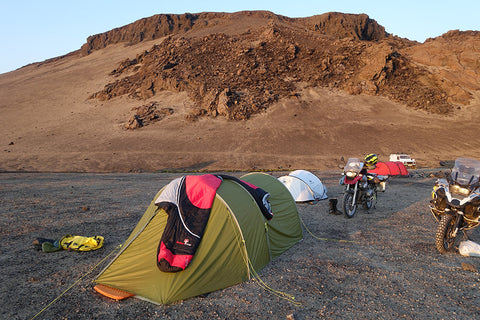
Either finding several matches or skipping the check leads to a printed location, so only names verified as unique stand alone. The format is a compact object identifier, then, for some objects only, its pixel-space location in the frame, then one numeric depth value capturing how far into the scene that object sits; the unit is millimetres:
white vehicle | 29972
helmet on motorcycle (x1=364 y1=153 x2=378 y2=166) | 11206
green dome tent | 5469
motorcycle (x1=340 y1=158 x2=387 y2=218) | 10562
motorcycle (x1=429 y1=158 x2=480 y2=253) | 7262
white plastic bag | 7246
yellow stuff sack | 7602
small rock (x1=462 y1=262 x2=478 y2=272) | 6507
